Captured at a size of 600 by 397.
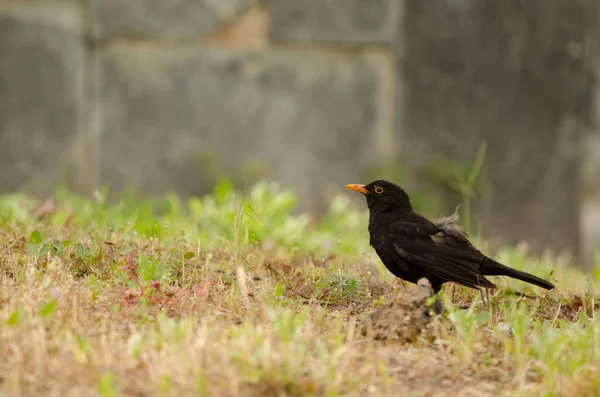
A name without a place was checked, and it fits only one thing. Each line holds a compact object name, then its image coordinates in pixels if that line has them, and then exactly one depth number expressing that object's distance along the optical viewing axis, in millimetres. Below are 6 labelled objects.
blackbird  7664
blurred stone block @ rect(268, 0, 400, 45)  14289
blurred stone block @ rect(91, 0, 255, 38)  14000
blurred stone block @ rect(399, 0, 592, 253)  14625
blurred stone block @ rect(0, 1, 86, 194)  13984
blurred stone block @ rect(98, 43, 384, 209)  14258
